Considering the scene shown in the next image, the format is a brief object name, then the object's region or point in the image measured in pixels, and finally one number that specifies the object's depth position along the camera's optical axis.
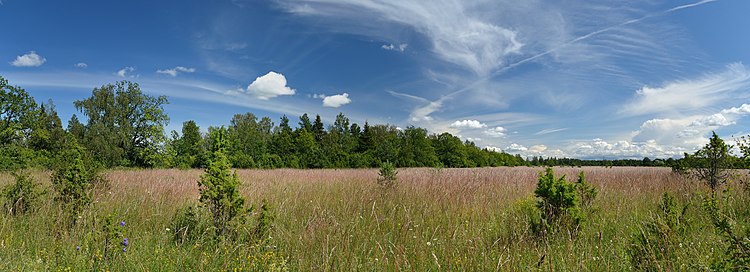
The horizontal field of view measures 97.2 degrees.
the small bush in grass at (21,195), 4.89
